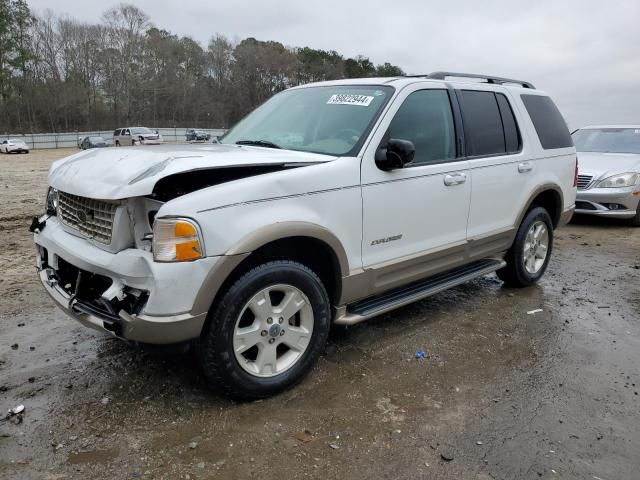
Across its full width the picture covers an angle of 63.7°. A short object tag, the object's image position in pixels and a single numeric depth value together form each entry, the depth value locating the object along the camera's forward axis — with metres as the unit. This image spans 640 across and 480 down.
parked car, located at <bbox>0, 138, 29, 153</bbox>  37.18
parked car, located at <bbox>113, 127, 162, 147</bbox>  37.19
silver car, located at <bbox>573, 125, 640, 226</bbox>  8.78
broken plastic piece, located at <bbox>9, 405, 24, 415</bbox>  2.99
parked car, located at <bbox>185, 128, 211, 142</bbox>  43.59
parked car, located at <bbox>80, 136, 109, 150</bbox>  36.21
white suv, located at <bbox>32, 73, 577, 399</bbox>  2.72
